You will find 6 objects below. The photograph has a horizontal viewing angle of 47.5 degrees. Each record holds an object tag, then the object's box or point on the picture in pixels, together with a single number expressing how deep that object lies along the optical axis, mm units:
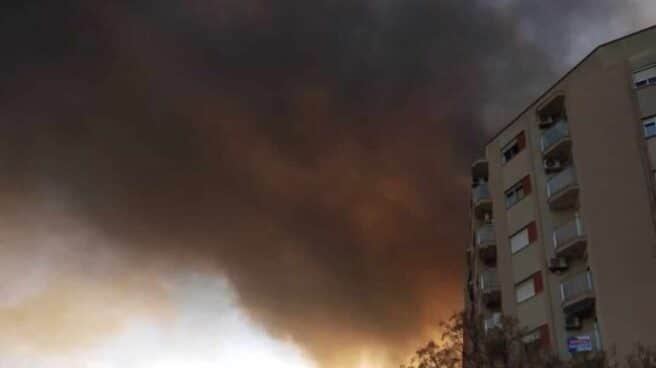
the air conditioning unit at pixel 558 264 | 35469
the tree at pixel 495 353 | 22109
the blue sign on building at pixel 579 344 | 32219
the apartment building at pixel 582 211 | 32000
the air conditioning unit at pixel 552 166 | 37969
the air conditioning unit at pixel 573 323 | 34062
